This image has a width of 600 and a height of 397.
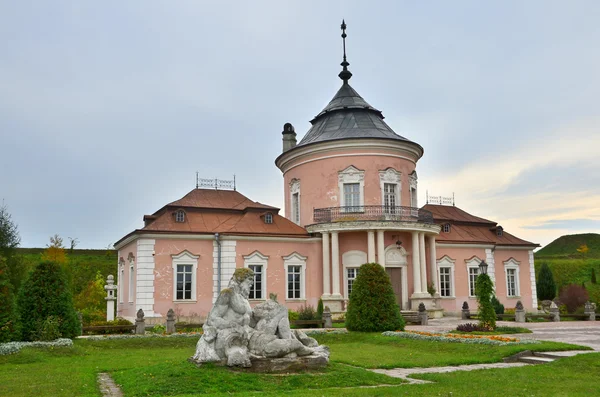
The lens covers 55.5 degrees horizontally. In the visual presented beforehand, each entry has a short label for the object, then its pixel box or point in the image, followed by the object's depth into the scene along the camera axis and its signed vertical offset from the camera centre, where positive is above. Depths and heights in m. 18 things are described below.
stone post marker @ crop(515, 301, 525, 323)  24.69 -1.11
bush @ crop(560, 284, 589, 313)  32.12 -0.55
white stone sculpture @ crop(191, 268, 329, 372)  9.48 -0.77
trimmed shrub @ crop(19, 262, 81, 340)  15.66 -0.24
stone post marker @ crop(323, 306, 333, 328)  22.03 -1.09
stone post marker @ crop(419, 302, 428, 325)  23.70 -1.02
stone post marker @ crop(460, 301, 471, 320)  28.02 -1.15
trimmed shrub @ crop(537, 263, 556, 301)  37.84 +0.11
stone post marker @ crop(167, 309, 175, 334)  19.61 -1.04
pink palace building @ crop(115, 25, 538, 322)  25.23 +2.46
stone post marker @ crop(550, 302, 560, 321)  26.34 -1.17
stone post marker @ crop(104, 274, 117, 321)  24.52 -0.50
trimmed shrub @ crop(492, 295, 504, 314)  28.27 -0.87
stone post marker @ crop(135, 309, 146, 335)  19.31 -1.04
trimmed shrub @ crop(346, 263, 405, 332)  18.59 -0.47
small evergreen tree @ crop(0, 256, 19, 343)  14.35 -0.41
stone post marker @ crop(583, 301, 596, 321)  27.09 -1.13
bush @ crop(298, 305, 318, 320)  23.83 -0.99
